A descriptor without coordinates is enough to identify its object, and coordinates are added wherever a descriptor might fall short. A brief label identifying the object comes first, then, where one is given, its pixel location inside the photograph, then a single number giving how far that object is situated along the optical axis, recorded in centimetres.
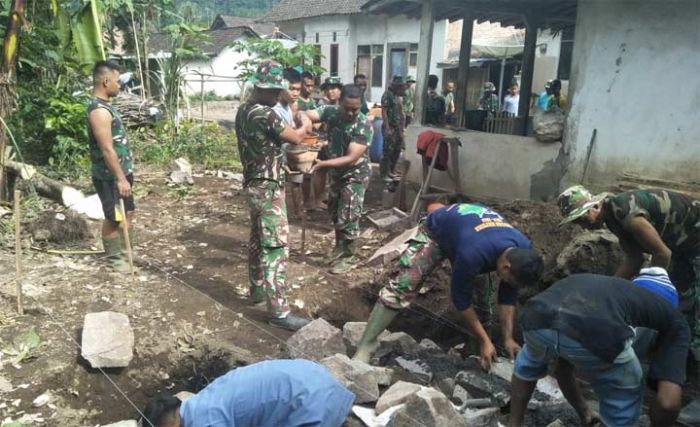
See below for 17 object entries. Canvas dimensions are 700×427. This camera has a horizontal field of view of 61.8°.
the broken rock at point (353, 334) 422
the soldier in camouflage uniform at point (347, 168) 568
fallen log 691
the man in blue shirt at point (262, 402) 244
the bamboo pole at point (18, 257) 402
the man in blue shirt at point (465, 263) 312
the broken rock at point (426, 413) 296
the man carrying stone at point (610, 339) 250
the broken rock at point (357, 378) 334
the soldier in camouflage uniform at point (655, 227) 340
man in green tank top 477
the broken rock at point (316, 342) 393
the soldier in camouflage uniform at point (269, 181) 443
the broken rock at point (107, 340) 367
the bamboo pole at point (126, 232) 480
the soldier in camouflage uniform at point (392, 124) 941
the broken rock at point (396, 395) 321
